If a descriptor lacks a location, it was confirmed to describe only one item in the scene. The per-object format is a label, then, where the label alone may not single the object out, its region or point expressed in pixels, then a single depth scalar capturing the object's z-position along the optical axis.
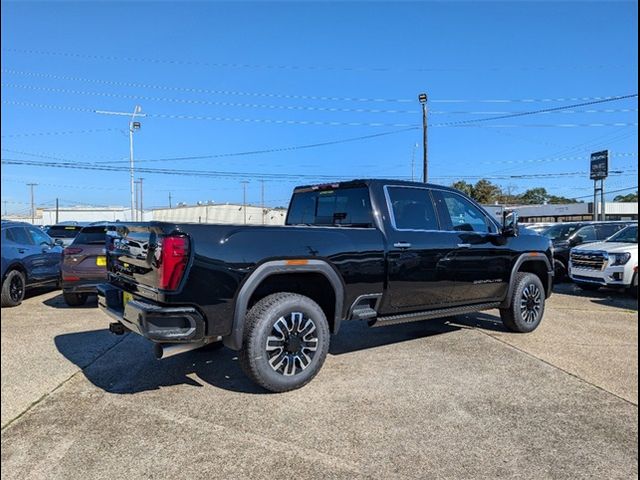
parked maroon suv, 7.52
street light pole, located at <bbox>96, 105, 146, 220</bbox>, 33.04
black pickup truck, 3.71
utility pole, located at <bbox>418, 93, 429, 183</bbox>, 27.19
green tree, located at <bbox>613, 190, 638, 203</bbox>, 88.91
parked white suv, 9.73
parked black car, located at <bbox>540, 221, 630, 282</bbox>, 12.98
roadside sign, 38.28
